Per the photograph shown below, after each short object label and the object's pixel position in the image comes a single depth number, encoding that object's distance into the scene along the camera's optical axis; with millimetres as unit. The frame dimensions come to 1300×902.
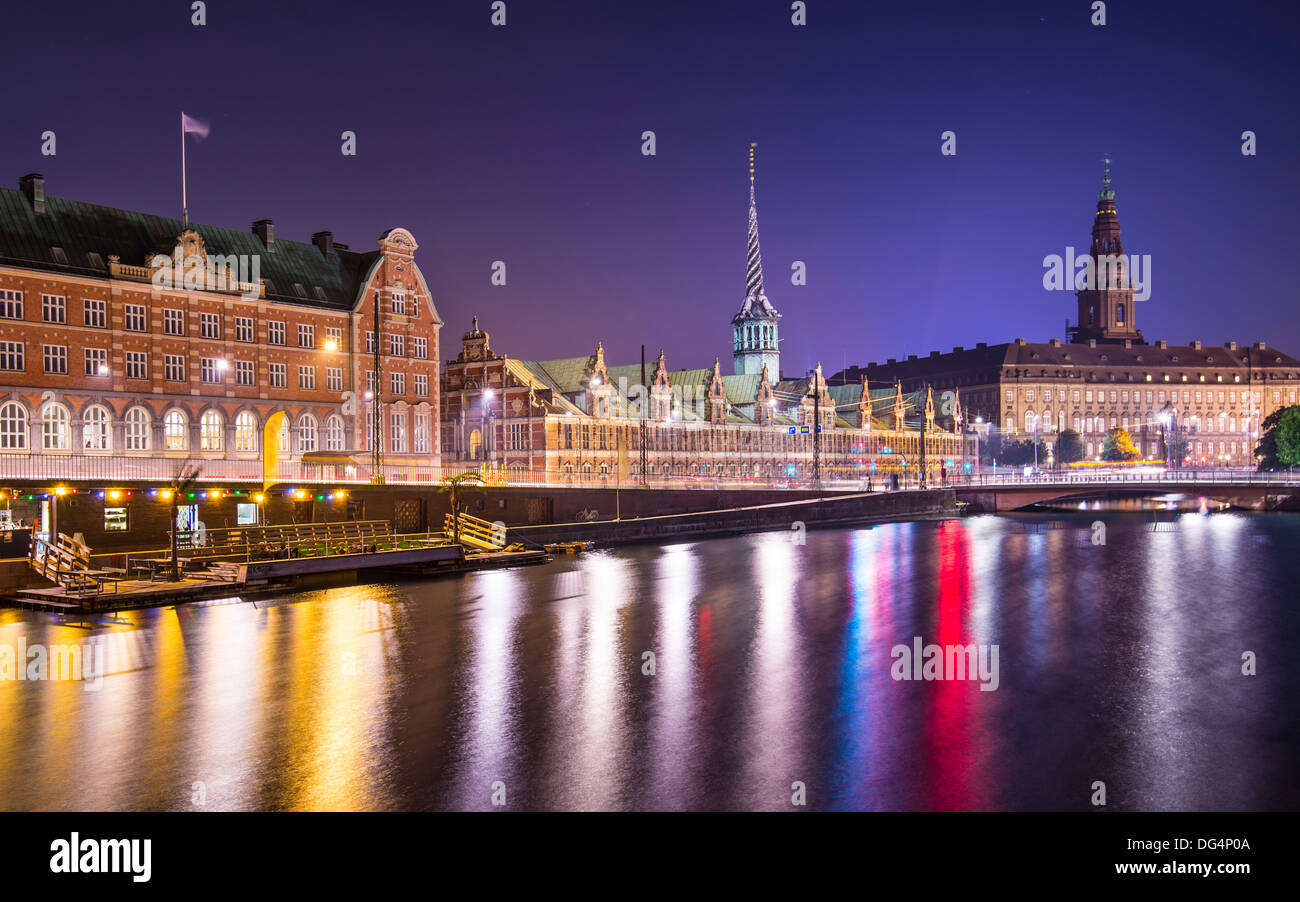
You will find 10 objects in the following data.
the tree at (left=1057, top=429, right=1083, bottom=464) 159125
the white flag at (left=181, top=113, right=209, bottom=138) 51344
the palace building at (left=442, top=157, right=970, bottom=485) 86250
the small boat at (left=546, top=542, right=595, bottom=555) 56012
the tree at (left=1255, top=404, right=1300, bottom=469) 116688
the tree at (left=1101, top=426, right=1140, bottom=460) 158000
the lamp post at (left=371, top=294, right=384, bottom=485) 54250
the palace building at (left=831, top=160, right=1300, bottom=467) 176375
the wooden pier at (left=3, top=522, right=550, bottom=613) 34875
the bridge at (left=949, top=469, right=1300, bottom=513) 89500
